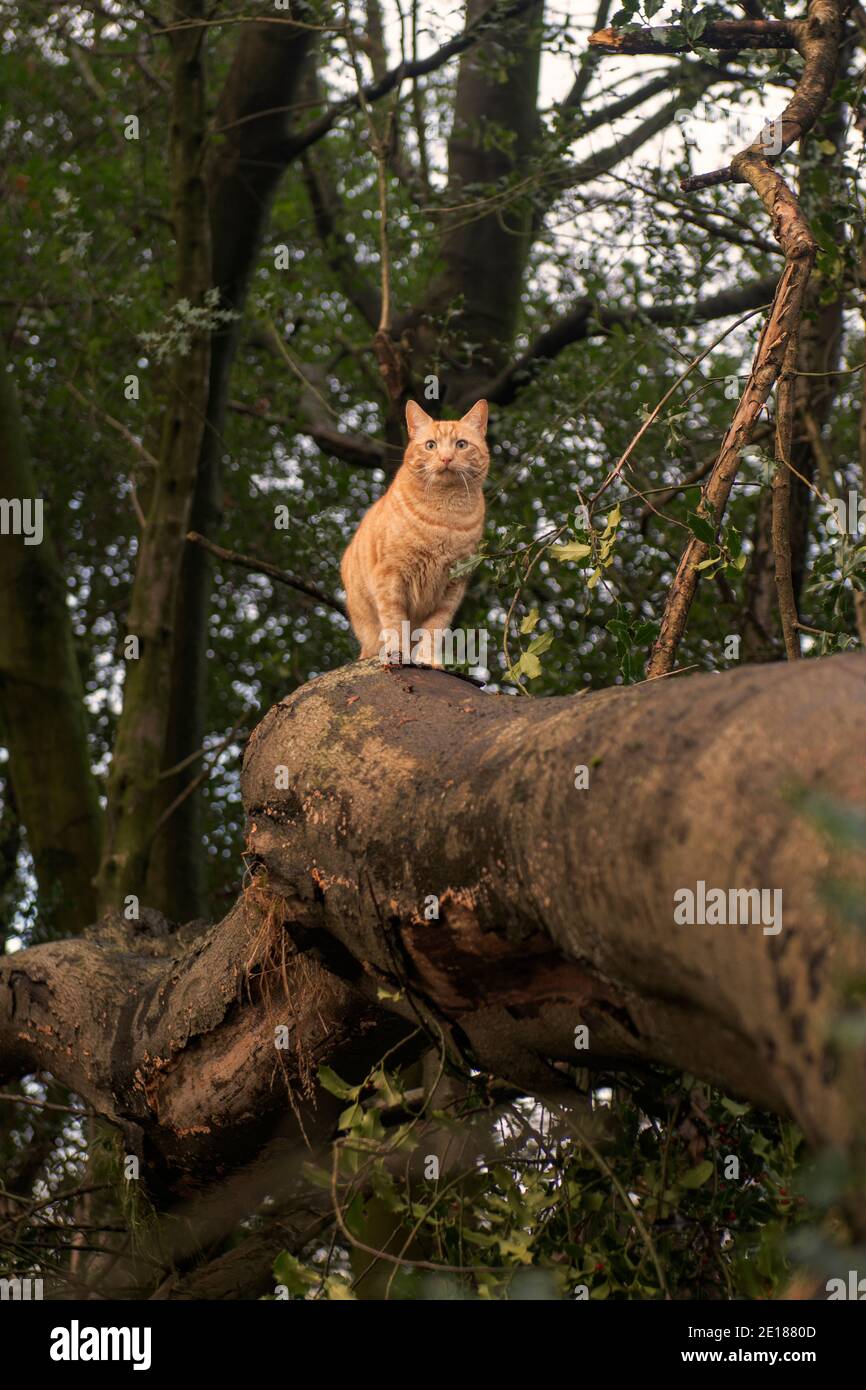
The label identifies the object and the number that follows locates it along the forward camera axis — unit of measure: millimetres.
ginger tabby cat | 4023
